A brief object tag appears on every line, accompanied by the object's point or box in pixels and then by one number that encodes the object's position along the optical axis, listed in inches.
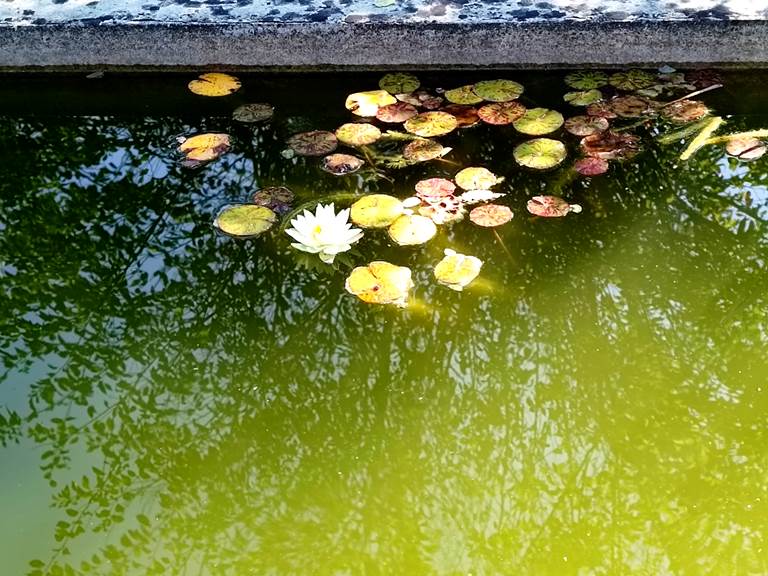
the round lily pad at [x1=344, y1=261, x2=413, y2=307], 71.5
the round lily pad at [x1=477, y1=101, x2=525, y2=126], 95.0
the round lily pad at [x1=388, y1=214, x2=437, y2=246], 77.4
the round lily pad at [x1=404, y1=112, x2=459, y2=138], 93.5
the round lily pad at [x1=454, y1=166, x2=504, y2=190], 84.7
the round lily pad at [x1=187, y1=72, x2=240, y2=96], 102.8
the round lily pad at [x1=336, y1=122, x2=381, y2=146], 92.6
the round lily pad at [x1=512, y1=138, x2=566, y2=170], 87.2
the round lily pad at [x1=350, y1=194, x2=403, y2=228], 79.7
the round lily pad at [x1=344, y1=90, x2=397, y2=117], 97.6
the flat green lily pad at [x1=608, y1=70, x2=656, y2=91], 99.9
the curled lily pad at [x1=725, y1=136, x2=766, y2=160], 88.4
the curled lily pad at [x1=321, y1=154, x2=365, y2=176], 88.1
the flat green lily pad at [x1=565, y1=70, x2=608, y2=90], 100.7
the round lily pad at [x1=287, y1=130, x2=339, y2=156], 91.4
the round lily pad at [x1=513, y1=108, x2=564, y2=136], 92.9
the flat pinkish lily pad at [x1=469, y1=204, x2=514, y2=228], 79.5
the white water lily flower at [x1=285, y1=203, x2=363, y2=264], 75.5
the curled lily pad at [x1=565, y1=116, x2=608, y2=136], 92.7
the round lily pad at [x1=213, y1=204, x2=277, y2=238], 79.5
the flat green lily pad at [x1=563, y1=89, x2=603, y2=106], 97.7
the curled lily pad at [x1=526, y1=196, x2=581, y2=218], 80.6
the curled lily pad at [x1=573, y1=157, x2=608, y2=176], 86.1
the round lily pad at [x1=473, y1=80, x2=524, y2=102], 99.1
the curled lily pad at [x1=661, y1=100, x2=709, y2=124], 94.5
